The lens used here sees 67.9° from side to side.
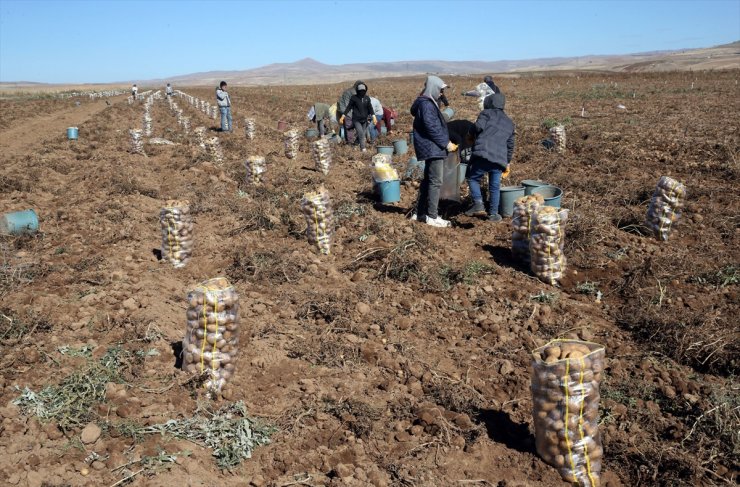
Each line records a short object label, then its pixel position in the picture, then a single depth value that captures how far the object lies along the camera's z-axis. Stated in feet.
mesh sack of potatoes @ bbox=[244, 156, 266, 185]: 29.84
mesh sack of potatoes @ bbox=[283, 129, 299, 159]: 37.93
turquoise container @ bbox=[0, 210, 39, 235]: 22.09
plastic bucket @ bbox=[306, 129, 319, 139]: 46.96
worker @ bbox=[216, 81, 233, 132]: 51.06
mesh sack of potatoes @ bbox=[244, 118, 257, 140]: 47.85
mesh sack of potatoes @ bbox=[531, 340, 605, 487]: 8.88
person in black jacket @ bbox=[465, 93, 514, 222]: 21.15
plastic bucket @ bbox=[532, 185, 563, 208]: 21.38
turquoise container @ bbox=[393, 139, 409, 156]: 37.55
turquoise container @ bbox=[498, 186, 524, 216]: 23.02
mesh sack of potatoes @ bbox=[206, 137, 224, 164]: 36.35
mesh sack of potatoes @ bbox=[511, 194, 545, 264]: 17.66
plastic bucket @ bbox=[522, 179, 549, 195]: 22.25
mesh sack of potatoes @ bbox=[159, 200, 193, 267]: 18.26
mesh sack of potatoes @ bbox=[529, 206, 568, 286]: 16.42
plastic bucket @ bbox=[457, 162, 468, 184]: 24.11
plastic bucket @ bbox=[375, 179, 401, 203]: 25.08
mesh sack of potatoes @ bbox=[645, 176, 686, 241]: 19.19
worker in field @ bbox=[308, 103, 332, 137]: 45.29
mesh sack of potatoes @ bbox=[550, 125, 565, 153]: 35.50
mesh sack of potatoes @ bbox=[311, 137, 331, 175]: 32.99
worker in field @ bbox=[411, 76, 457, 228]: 20.80
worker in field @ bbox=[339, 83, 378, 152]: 37.40
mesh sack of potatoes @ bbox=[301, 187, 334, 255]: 19.49
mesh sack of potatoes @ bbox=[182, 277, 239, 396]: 11.68
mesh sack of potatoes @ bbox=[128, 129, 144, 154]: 41.11
